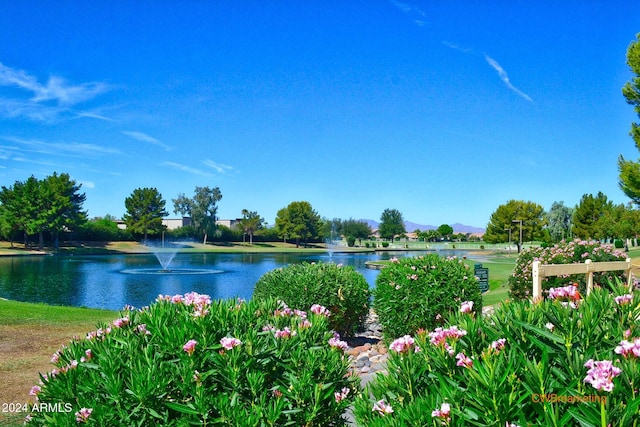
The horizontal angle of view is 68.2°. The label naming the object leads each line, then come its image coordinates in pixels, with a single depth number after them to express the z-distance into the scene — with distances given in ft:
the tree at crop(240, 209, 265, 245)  268.62
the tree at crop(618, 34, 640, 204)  64.64
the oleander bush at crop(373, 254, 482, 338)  25.26
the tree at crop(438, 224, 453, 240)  331.98
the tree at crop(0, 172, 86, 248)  177.06
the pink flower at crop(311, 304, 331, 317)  11.07
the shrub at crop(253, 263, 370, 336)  26.66
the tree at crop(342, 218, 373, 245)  342.44
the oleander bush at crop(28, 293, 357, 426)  7.84
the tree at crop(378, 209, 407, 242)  335.06
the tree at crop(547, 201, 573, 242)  228.02
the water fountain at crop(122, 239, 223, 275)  101.53
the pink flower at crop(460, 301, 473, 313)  8.25
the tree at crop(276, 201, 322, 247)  277.23
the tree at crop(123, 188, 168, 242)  236.69
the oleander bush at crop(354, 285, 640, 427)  5.28
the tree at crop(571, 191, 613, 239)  178.81
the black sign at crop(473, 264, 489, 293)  53.11
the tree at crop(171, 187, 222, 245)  263.49
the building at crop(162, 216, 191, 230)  301.18
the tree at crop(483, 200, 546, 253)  198.49
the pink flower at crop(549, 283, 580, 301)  7.95
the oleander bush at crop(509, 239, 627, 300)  31.68
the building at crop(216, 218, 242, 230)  348.38
